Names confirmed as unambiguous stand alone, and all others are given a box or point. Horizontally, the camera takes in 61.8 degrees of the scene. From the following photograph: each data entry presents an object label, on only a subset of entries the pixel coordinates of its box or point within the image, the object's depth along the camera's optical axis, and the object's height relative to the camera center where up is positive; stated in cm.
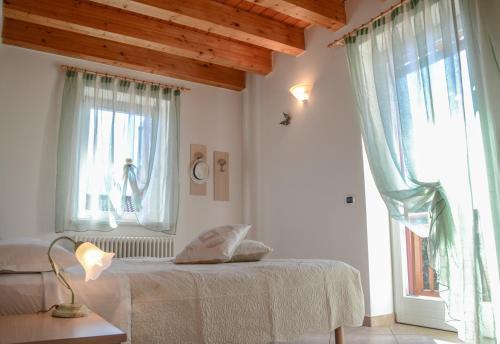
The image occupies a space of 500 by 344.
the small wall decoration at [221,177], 468 +45
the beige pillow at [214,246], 248 -18
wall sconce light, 400 +119
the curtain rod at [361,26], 306 +152
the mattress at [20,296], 142 -26
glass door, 304 -54
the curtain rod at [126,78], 405 +144
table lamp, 129 -15
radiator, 388 -26
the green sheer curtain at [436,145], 234 +45
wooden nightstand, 100 -29
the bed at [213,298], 157 -35
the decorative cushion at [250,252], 261 -22
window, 389 +62
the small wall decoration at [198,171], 452 +50
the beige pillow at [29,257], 158 -14
